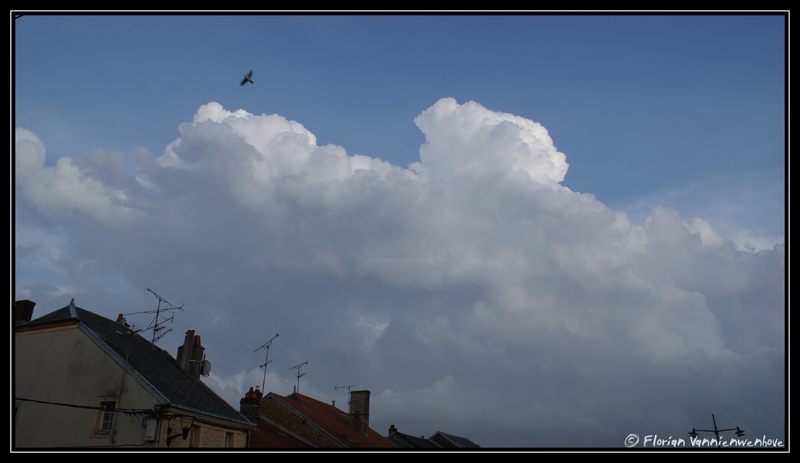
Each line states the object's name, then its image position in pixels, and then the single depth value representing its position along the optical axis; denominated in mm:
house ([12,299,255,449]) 19609
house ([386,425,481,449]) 50375
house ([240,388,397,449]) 30141
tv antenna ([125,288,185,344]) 24312
